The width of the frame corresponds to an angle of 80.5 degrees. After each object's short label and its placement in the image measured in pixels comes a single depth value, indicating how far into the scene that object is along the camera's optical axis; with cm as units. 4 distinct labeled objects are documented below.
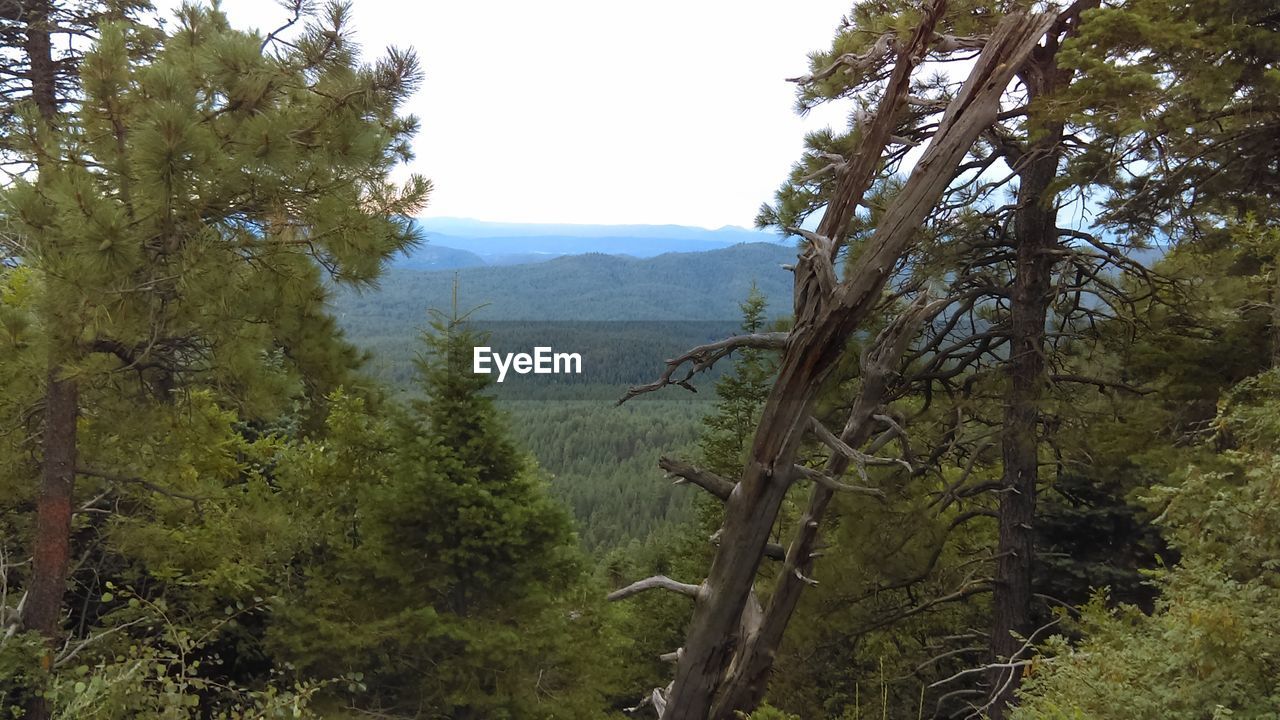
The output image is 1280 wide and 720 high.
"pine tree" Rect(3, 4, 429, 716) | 558
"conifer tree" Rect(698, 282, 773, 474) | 1806
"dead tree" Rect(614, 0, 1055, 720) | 425
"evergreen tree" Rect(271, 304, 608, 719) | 972
